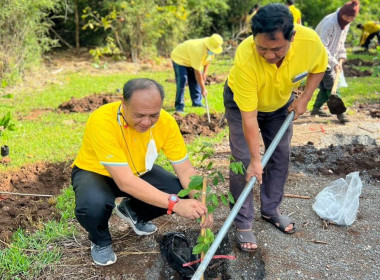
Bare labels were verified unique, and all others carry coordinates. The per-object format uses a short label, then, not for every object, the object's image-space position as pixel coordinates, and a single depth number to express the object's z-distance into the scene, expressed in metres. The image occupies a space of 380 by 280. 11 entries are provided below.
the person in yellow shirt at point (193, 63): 5.80
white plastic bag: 3.09
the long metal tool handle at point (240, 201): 1.91
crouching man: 2.28
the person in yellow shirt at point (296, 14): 7.98
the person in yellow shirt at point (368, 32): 12.61
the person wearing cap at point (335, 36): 5.23
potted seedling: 2.17
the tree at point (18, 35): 7.55
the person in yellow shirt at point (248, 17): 11.98
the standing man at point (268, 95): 2.10
